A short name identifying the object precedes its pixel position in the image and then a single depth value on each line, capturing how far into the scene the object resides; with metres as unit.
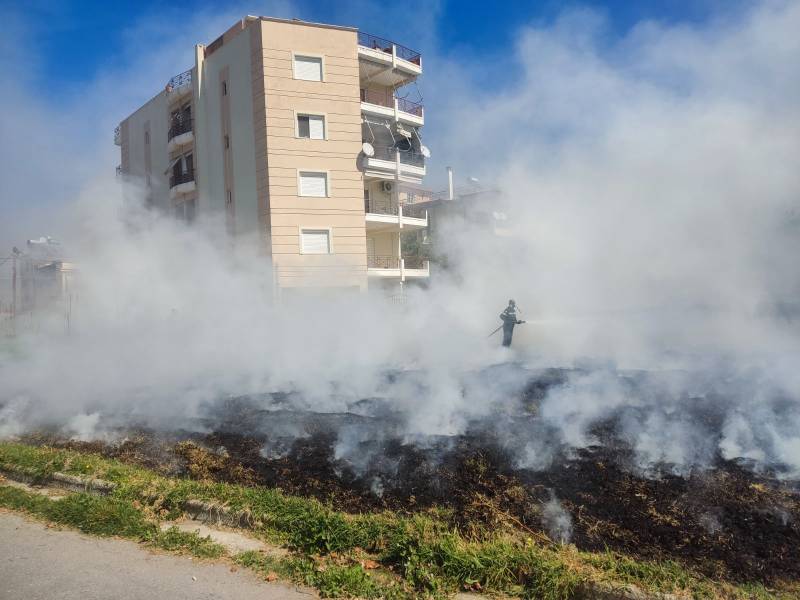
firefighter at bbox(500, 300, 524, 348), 14.61
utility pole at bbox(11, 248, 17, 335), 18.75
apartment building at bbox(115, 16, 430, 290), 23.14
